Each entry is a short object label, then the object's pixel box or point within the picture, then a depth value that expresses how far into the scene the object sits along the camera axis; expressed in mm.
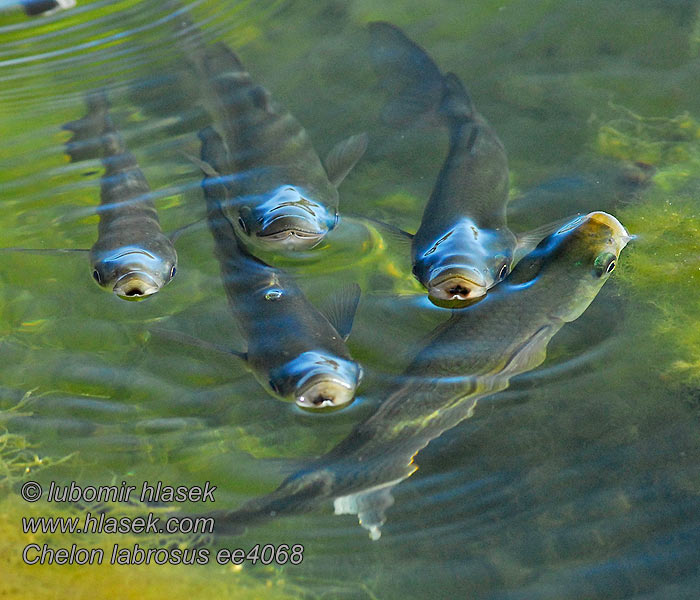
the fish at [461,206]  9680
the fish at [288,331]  8500
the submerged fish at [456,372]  7871
